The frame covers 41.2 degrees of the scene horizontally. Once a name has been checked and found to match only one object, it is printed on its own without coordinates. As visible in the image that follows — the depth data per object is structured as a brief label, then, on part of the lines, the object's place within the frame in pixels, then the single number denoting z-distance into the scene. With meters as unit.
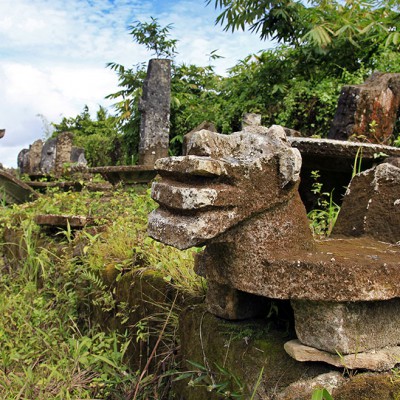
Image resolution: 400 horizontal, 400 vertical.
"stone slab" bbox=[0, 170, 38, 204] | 7.30
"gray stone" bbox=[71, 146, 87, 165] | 12.45
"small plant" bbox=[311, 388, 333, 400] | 1.66
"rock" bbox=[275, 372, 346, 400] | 1.76
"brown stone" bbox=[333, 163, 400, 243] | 2.27
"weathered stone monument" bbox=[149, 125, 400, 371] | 1.75
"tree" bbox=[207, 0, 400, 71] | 8.48
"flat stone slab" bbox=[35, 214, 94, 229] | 4.61
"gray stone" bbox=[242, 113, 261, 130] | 5.05
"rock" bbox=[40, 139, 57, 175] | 11.30
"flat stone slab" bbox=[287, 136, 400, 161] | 3.47
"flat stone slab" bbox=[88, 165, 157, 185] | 6.82
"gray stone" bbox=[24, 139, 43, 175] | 12.65
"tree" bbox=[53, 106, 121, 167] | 13.72
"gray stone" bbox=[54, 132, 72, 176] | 10.16
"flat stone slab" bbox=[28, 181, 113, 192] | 7.05
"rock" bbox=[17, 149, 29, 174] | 13.16
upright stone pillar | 8.62
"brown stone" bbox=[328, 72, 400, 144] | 4.56
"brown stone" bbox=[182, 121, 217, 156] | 5.96
